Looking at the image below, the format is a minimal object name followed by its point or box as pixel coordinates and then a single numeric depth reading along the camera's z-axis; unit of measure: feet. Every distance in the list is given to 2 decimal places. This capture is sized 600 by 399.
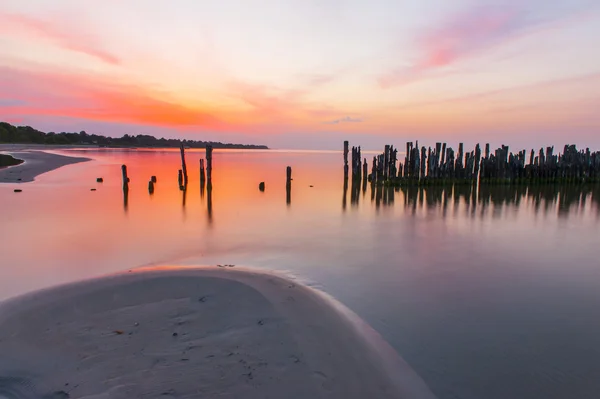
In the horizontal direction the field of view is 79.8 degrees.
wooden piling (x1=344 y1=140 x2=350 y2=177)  76.74
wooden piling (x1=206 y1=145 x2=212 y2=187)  55.44
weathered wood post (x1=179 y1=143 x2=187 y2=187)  57.26
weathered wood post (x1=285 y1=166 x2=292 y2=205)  55.36
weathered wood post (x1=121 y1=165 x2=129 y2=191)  52.09
